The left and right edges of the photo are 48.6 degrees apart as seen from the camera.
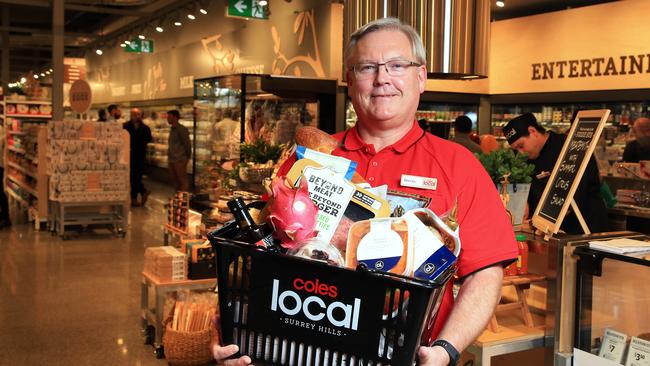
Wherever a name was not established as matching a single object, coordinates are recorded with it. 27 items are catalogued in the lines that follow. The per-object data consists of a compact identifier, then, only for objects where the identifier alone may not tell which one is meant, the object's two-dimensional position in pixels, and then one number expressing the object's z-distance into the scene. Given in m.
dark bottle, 1.36
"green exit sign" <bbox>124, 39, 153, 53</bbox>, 17.92
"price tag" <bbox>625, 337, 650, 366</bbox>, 2.43
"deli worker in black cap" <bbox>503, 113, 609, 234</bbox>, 4.57
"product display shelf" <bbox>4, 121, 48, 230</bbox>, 10.58
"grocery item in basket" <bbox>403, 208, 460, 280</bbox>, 1.31
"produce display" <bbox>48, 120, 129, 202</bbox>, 9.87
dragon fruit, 1.30
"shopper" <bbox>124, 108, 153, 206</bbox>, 13.98
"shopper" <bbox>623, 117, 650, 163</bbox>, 8.12
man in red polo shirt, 1.64
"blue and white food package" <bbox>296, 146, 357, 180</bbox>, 1.45
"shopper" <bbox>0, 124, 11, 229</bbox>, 10.90
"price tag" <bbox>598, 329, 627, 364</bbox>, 2.54
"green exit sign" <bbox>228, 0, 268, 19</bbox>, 11.09
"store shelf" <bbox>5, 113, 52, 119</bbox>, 16.14
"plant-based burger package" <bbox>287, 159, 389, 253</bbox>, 1.34
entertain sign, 9.16
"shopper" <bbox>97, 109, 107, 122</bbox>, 14.16
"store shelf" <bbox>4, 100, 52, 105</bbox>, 16.27
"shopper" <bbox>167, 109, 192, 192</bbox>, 13.30
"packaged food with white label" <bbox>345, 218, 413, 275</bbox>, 1.29
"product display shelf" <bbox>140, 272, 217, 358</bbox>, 5.07
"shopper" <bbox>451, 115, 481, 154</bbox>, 8.80
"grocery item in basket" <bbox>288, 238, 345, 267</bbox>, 1.27
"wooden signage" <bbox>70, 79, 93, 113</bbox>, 12.18
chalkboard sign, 3.01
